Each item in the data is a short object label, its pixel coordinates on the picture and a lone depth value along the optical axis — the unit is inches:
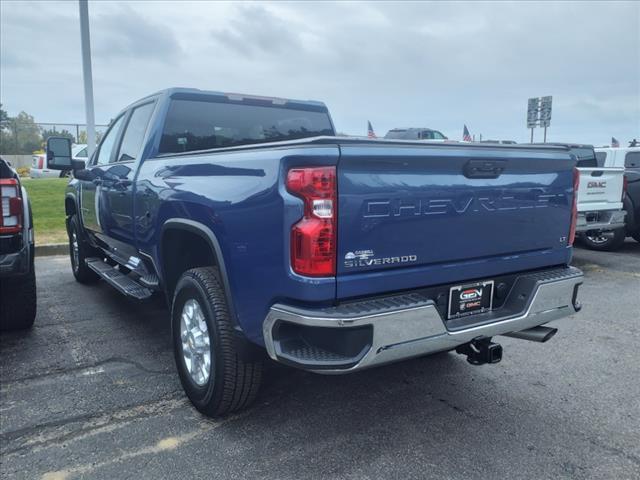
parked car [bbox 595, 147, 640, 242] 368.5
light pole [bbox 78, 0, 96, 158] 386.9
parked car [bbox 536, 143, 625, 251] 323.9
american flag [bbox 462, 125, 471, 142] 760.3
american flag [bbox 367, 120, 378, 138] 813.4
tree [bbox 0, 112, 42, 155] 1272.1
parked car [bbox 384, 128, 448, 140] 792.4
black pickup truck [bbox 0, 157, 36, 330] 148.2
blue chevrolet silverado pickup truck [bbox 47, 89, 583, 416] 94.6
